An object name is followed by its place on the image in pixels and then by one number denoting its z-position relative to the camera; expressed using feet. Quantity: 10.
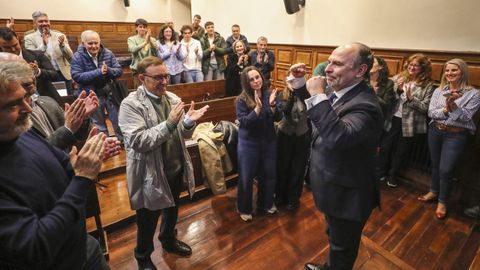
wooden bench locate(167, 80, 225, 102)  12.34
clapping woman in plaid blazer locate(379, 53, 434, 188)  9.10
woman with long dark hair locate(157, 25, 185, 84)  12.80
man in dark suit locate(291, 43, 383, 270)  3.82
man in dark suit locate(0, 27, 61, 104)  7.84
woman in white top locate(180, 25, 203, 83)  13.60
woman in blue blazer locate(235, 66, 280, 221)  7.04
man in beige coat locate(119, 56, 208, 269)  4.76
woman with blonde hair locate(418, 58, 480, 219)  7.55
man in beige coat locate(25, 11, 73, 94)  10.48
